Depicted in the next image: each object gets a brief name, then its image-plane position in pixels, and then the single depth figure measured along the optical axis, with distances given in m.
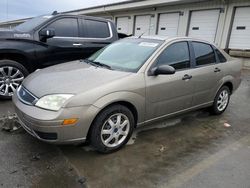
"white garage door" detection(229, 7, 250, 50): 11.20
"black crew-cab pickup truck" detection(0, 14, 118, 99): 4.68
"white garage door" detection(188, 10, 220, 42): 12.59
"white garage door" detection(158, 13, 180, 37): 14.64
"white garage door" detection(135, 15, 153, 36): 16.53
